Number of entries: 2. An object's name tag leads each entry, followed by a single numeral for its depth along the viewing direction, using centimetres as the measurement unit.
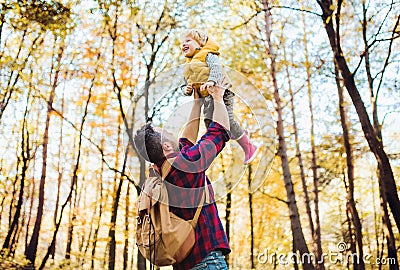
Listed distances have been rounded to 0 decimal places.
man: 142
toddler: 162
